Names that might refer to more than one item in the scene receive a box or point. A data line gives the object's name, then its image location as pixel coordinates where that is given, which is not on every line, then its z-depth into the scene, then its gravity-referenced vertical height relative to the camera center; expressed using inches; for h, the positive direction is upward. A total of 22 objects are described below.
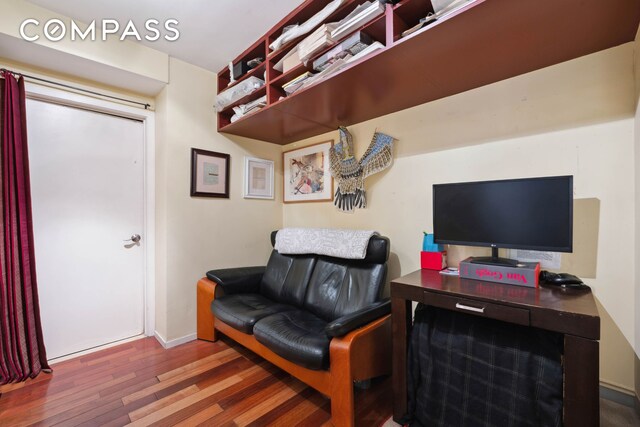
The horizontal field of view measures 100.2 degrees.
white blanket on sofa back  77.4 -10.8
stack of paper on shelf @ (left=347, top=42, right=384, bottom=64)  54.2 +33.0
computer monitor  49.9 -0.9
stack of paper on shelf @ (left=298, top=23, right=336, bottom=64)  60.7 +39.6
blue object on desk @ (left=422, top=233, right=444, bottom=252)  69.4 -9.6
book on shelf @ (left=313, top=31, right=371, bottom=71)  57.3 +35.8
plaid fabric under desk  42.9 -29.0
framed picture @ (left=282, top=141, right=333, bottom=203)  103.0 +14.1
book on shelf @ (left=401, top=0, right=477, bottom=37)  43.5 +33.4
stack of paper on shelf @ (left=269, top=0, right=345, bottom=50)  59.8 +44.8
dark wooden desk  36.7 -16.7
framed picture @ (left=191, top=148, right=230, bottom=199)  97.5 +13.2
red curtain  71.0 -10.9
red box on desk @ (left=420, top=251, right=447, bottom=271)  67.6 -13.2
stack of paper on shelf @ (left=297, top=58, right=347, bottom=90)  60.8 +32.7
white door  82.4 -5.0
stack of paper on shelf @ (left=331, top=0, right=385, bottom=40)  52.7 +39.4
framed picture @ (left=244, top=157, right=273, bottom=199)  111.3 +13.0
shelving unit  43.6 +31.3
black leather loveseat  55.6 -29.7
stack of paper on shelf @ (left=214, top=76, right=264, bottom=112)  85.0 +39.2
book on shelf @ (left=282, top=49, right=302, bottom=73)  70.5 +39.7
